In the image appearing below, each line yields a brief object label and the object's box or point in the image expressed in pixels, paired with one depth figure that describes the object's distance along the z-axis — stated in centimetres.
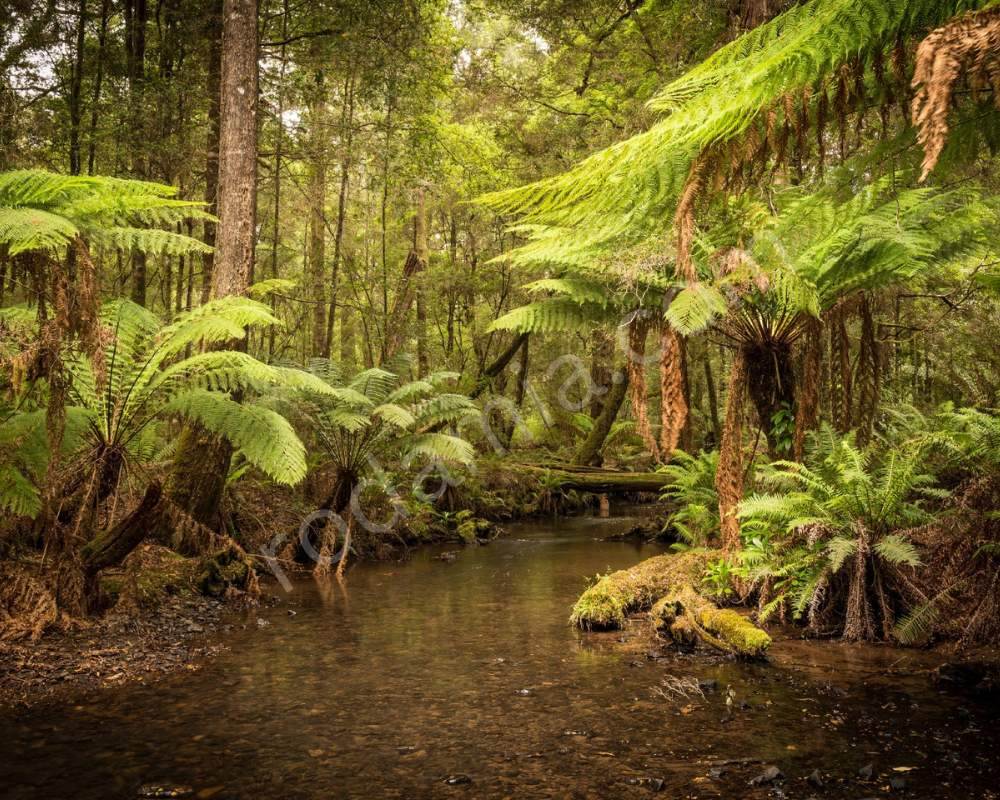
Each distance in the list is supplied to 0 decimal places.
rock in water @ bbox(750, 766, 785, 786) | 279
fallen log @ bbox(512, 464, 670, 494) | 1243
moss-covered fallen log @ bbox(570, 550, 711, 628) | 539
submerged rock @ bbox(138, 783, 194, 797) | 279
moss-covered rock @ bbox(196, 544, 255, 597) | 638
